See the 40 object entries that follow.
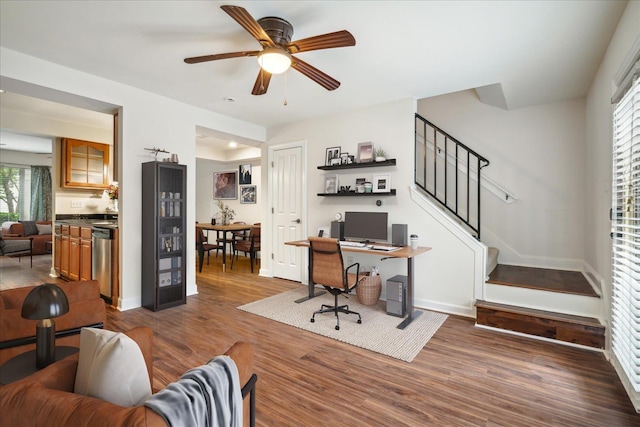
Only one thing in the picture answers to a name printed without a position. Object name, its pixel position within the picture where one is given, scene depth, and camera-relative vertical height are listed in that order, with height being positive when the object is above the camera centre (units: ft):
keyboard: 12.41 -1.28
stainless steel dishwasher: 12.90 -1.91
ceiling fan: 7.16 +4.06
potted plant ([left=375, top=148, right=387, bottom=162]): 13.42 +2.51
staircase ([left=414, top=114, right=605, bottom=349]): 9.22 -2.96
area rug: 9.20 -3.82
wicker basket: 12.72 -3.10
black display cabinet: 12.29 -0.91
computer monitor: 13.08 -0.57
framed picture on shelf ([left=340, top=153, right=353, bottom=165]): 14.53 +2.52
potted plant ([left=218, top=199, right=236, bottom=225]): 22.72 -0.05
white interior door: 16.49 +0.24
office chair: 10.40 -1.93
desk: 10.77 -1.55
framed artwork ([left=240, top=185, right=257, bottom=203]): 24.72 +1.47
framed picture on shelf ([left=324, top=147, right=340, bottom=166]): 14.92 +2.72
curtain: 28.25 +1.64
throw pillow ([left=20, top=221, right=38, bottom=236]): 24.08 -1.26
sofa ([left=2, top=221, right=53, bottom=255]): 23.53 -1.68
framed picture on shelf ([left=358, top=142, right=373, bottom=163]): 13.78 +2.70
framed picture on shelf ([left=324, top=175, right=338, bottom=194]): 15.13 +1.39
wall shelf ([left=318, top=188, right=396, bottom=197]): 13.23 +0.84
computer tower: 11.44 -3.09
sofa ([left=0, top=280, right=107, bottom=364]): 5.71 -2.16
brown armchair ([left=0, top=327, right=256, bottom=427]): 2.42 -1.63
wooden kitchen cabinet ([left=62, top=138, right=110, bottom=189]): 17.58 +2.79
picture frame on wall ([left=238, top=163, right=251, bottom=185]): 24.89 +3.12
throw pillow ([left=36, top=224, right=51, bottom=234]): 24.89 -1.31
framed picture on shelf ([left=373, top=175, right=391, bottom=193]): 13.47 +1.29
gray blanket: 2.63 -1.71
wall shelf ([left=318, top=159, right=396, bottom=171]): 13.14 +2.12
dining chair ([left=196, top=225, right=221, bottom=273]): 19.47 -2.10
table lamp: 4.12 -1.34
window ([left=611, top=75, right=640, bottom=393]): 6.40 -0.50
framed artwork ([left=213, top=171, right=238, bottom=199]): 25.93 +2.32
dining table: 19.45 -0.98
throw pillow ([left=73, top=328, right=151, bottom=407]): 3.12 -1.63
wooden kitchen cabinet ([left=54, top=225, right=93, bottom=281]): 14.38 -2.03
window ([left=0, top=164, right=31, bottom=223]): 26.99 +1.69
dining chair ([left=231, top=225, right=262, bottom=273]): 19.32 -1.99
